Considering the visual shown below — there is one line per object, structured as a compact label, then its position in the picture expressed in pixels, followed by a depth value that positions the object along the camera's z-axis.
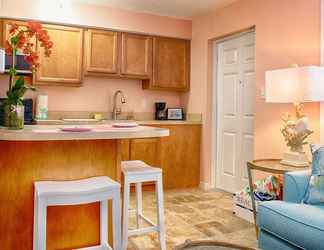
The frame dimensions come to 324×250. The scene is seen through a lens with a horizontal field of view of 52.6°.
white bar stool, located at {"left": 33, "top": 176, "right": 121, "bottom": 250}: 1.81
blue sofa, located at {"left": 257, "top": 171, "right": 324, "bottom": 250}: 1.78
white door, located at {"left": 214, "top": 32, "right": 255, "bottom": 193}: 3.96
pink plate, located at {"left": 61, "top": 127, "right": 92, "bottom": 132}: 2.10
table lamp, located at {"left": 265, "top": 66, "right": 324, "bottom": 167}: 2.51
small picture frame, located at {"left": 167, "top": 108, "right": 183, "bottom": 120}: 4.91
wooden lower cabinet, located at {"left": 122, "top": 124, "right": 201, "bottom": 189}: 4.25
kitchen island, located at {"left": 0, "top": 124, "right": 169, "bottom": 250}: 2.10
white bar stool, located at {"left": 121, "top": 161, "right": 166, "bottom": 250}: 2.29
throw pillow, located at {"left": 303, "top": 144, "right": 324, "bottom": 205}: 2.05
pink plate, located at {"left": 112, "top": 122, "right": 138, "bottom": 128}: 2.54
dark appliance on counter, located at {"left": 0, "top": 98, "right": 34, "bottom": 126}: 4.01
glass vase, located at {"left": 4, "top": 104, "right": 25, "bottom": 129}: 2.15
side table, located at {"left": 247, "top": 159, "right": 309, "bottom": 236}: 2.58
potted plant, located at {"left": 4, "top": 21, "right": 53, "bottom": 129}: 2.14
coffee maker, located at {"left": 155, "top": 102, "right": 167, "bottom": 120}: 4.88
